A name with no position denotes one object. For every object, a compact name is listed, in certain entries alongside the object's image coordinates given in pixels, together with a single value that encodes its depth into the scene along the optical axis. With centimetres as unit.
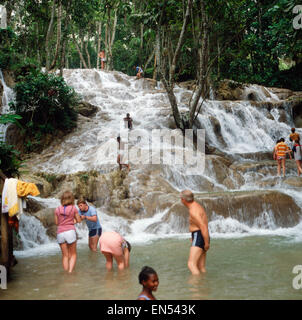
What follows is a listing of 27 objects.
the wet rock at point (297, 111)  2077
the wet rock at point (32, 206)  930
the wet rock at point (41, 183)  1102
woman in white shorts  566
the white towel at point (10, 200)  516
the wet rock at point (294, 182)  1132
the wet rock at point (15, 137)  1643
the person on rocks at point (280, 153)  1230
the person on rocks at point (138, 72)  2675
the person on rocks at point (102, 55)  3046
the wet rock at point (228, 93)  2339
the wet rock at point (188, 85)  2527
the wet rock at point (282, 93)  2358
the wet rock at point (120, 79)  2617
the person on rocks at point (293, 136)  1296
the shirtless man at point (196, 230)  496
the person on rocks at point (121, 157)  1205
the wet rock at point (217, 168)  1284
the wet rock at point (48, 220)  872
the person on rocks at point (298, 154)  1216
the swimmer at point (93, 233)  714
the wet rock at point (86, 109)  1978
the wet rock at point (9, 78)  1761
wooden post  528
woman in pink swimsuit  554
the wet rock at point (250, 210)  916
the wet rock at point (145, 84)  2542
